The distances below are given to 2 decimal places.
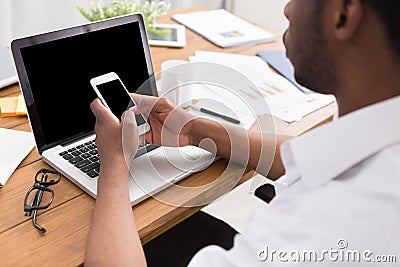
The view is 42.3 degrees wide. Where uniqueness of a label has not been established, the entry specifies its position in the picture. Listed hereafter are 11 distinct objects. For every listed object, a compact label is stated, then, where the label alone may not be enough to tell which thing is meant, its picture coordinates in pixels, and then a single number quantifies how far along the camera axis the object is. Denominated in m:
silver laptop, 1.01
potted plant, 1.55
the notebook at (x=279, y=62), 1.52
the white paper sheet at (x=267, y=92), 1.32
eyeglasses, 0.90
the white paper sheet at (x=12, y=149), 1.01
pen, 1.23
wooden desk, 0.82
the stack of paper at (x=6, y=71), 1.31
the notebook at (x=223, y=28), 1.73
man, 0.61
